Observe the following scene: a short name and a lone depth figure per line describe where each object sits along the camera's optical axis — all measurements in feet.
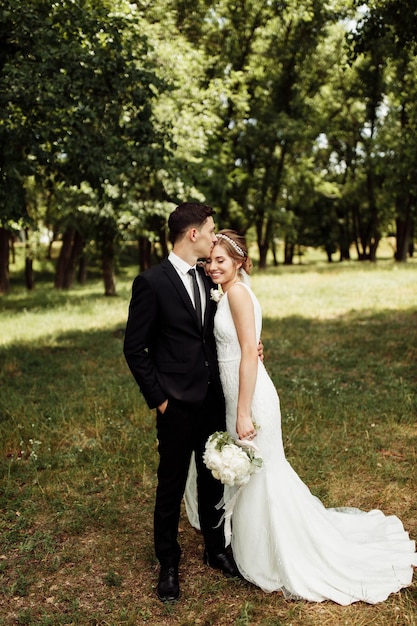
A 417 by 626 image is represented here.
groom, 12.58
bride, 13.14
